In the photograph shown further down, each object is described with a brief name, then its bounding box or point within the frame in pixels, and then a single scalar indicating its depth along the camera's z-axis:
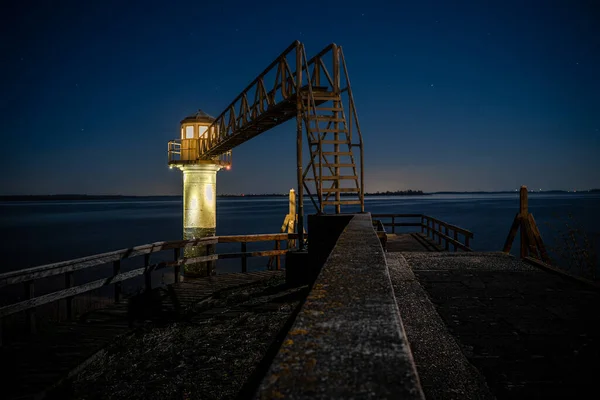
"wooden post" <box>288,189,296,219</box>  18.16
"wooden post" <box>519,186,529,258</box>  7.66
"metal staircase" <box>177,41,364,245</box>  9.17
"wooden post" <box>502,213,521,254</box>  7.94
